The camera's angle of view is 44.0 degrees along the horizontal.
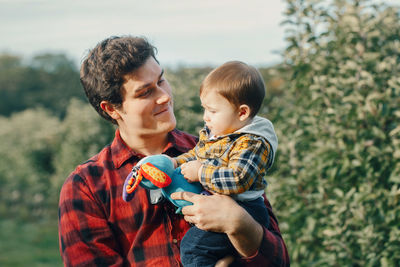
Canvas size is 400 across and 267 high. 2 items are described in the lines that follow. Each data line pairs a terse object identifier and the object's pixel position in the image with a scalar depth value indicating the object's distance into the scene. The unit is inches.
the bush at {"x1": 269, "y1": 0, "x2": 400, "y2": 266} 127.5
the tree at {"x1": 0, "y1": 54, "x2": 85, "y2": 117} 979.3
